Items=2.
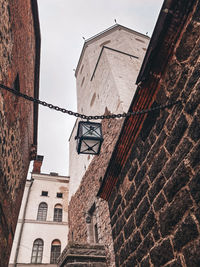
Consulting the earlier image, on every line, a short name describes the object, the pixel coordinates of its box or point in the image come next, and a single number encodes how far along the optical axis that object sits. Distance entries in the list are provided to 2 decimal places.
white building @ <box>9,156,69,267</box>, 12.69
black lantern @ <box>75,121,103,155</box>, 3.74
